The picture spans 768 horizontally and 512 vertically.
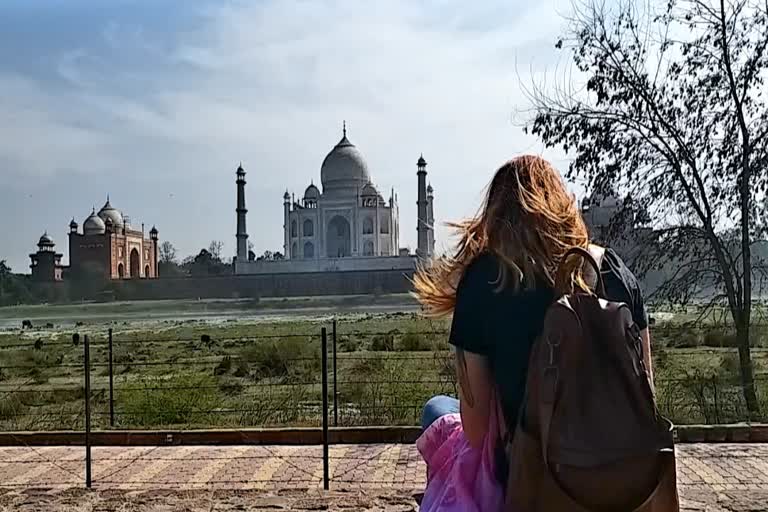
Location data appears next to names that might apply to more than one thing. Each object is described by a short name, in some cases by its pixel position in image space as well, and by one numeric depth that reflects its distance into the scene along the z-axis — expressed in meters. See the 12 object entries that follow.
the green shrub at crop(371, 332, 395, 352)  18.20
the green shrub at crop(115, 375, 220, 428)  8.61
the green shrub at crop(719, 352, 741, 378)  10.75
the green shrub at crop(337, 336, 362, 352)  19.39
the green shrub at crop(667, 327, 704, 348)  11.09
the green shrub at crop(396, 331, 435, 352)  17.78
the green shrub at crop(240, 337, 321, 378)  14.30
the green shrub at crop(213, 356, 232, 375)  14.77
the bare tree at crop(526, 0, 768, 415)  9.09
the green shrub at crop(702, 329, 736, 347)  13.65
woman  1.96
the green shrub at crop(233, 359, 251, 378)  14.34
